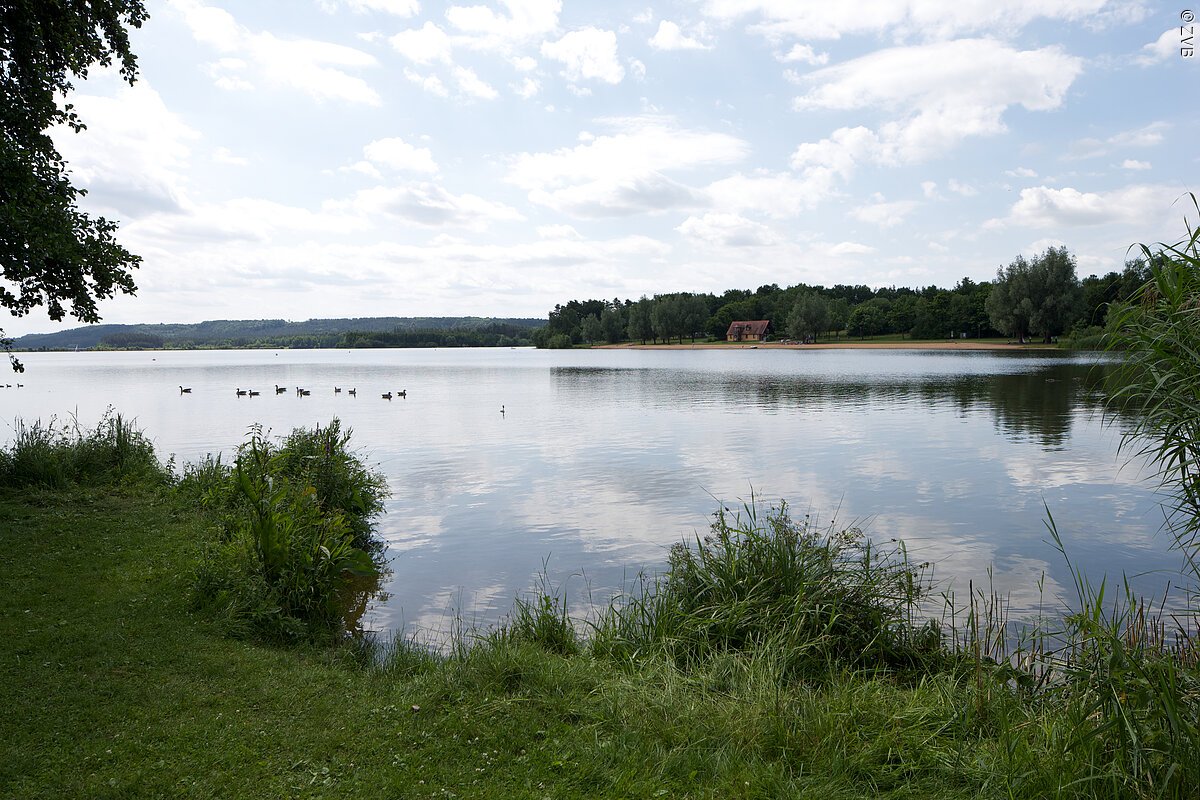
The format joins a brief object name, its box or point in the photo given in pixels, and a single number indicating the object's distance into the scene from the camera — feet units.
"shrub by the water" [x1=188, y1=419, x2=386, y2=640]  27.37
